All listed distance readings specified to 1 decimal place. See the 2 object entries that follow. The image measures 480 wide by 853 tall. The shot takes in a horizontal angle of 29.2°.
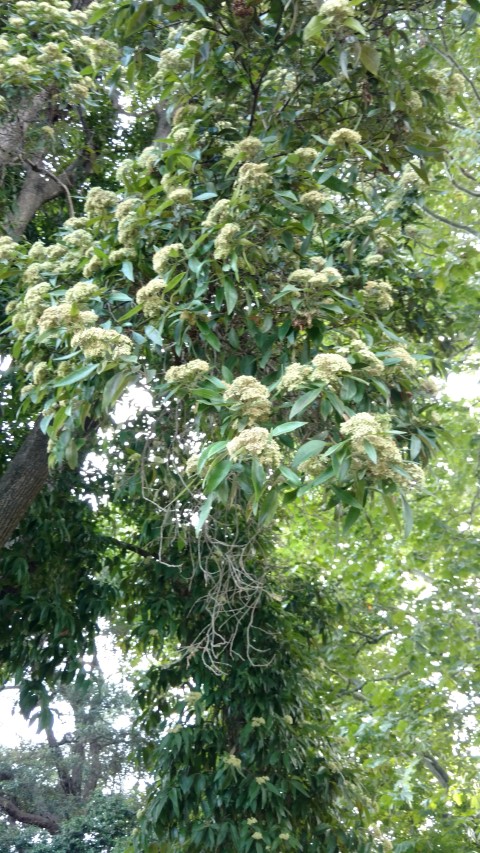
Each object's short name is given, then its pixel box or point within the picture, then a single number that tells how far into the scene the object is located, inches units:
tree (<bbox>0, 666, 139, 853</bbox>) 378.9
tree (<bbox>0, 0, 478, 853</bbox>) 96.7
